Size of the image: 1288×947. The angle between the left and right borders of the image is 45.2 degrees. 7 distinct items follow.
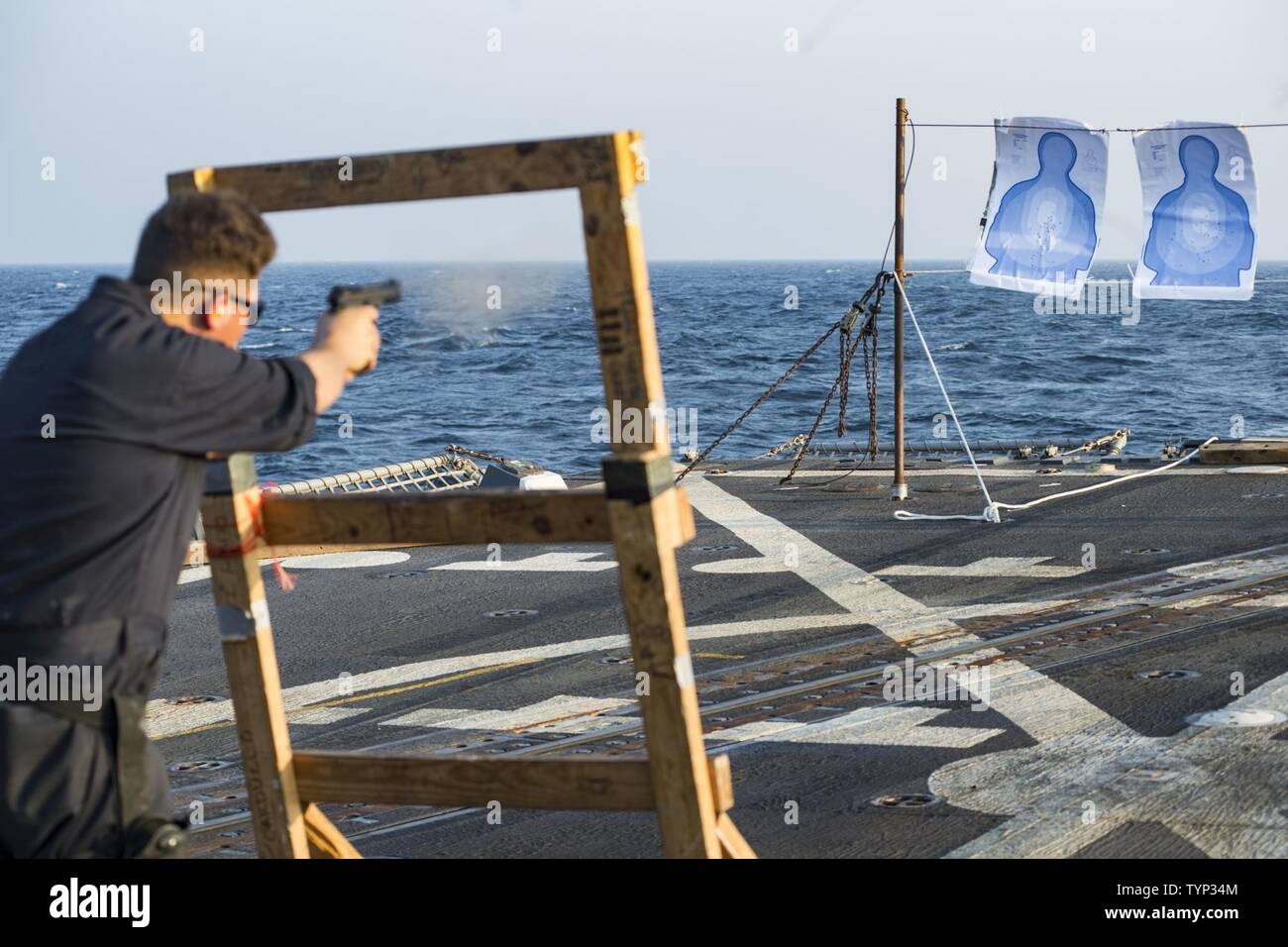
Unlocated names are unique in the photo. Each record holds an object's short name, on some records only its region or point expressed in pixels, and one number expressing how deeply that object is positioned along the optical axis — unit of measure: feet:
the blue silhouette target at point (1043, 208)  49.16
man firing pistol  11.37
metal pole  47.24
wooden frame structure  12.16
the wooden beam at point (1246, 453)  52.13
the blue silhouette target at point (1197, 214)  49.37
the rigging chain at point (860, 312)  48.70
